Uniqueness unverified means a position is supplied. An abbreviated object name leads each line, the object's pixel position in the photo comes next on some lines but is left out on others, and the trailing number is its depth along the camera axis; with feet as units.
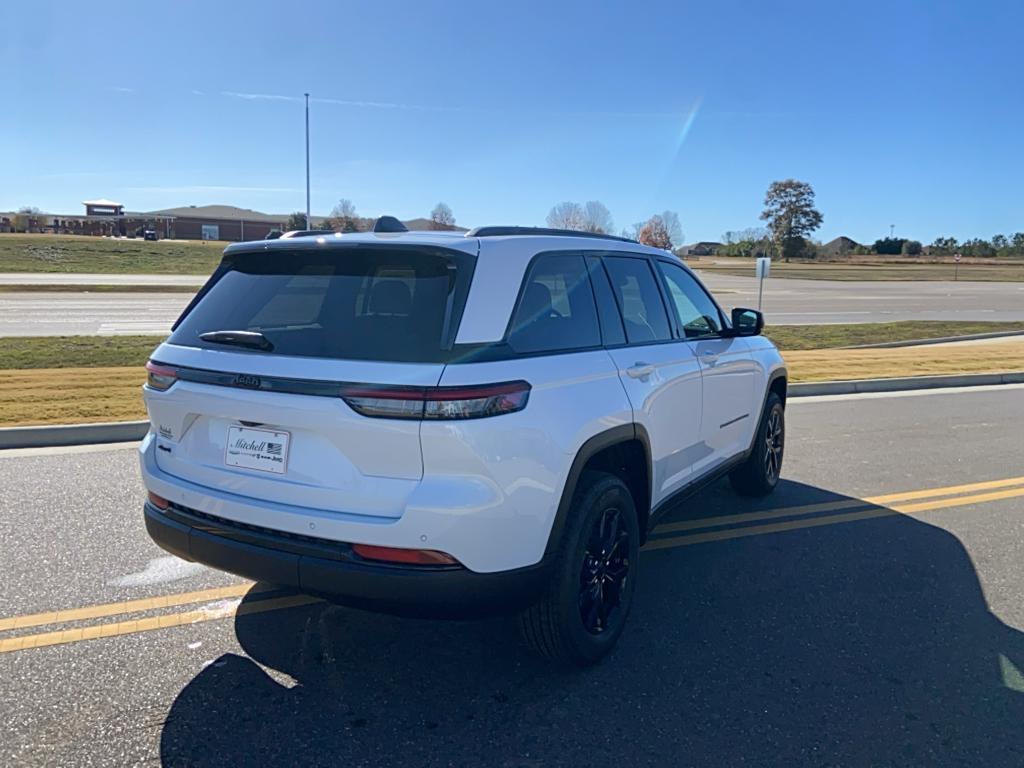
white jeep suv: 8.90
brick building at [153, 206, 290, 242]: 329.52
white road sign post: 61.36
